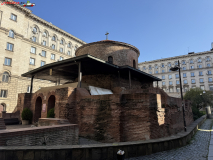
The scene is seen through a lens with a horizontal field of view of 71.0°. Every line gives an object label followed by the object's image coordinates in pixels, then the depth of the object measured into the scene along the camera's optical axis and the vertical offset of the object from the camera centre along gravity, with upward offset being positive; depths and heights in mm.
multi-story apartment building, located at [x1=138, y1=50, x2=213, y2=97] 51281 +10376
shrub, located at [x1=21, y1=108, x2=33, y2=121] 14227 -1330
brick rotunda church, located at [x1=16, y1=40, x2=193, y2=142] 8906 -244
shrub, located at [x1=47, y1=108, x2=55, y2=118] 11462 -1001
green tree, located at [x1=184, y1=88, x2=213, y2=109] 35197 +543
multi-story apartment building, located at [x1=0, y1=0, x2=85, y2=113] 25438 +10628
